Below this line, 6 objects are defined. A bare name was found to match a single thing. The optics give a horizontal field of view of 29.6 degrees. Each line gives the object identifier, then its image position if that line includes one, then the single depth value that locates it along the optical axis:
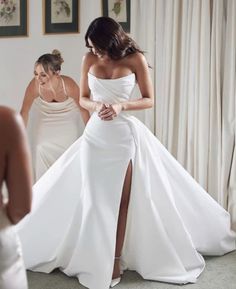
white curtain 2.96
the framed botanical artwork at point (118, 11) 3.28
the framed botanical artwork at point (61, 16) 3.34
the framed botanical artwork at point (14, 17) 3.39
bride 2.39
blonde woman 3.30
